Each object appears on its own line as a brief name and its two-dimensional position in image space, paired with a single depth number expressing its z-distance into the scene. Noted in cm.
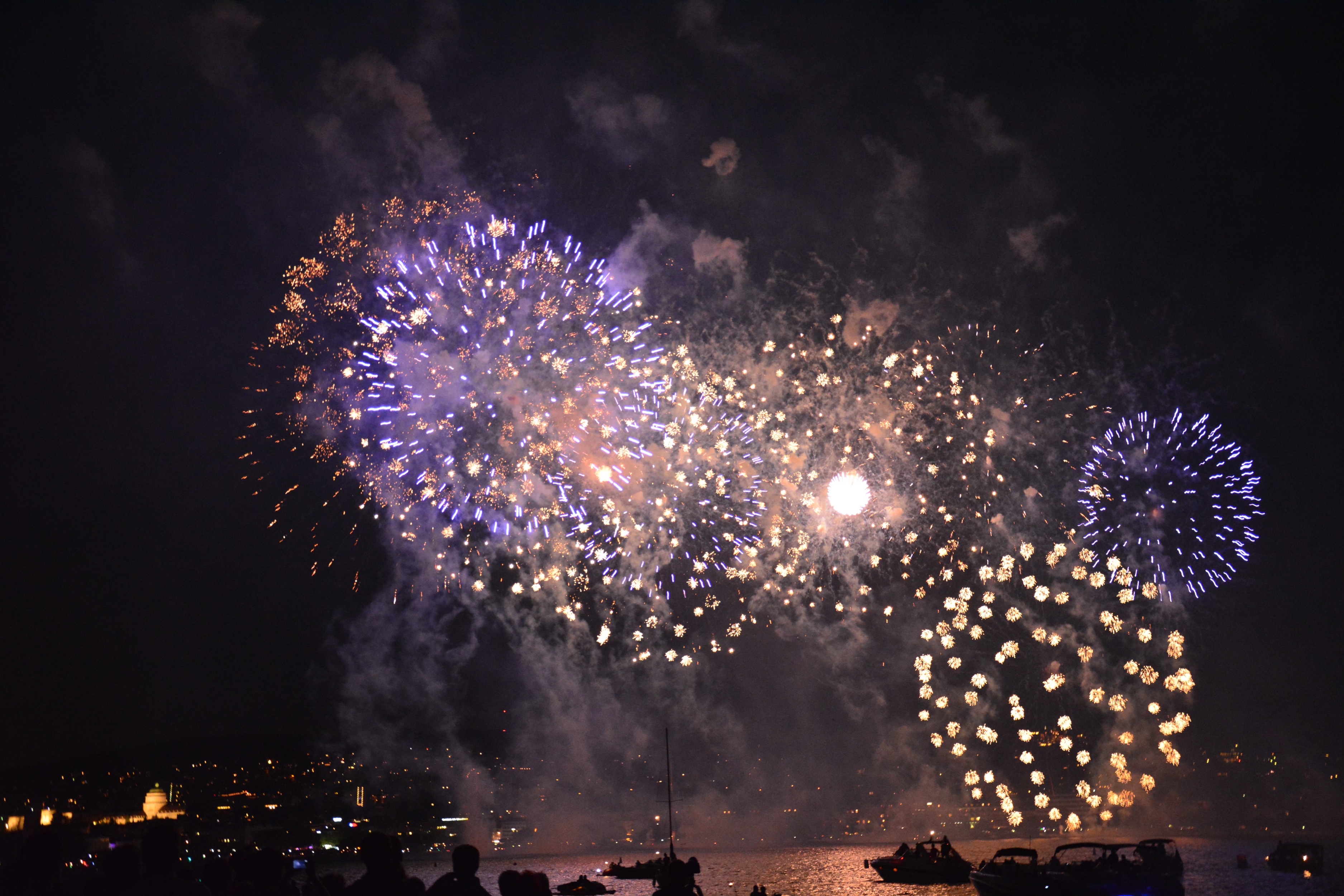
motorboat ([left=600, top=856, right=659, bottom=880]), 9075
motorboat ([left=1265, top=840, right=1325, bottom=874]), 8631
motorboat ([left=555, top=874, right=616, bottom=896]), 7594
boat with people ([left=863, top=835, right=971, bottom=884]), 7000
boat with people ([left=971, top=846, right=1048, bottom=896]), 4656
